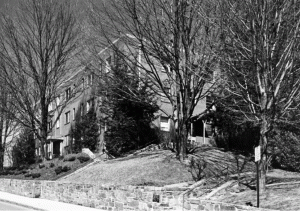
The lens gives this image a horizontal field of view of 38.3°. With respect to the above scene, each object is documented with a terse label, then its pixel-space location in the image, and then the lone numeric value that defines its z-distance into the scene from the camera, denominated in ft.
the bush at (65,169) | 92.32
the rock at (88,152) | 99.67
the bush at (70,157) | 101.46
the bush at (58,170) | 92.48
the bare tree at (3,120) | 123.12
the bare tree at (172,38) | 70.28
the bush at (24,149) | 160.78
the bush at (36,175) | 94.43
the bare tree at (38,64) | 112.47
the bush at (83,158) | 97.04
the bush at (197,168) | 64.24
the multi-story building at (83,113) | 84.02
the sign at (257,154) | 40.88
